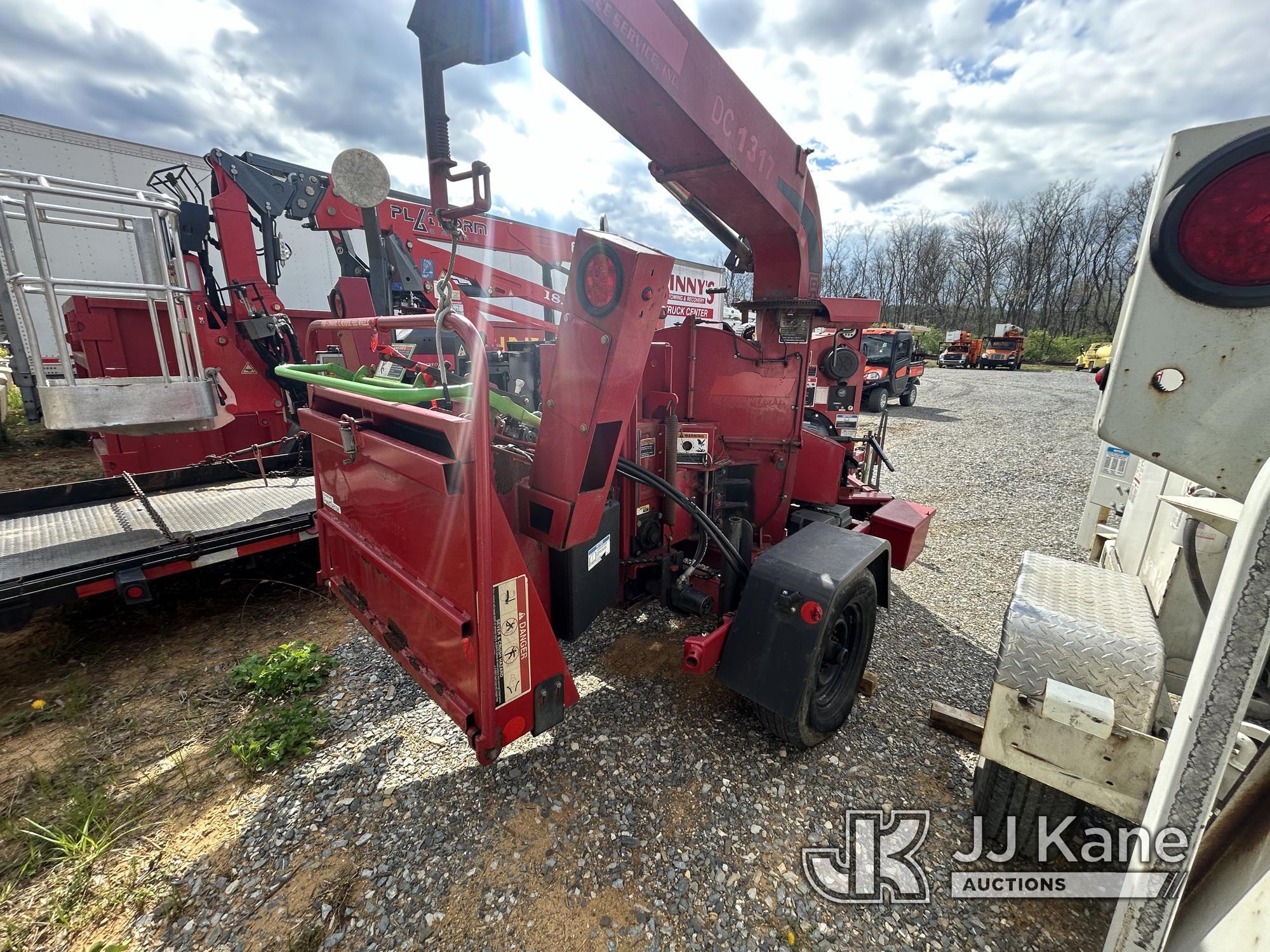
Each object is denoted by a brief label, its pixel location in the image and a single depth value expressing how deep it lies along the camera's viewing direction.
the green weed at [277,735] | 2.66
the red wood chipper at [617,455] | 2.00
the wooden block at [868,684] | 3.16
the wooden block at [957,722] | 2.86
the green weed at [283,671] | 3.20
